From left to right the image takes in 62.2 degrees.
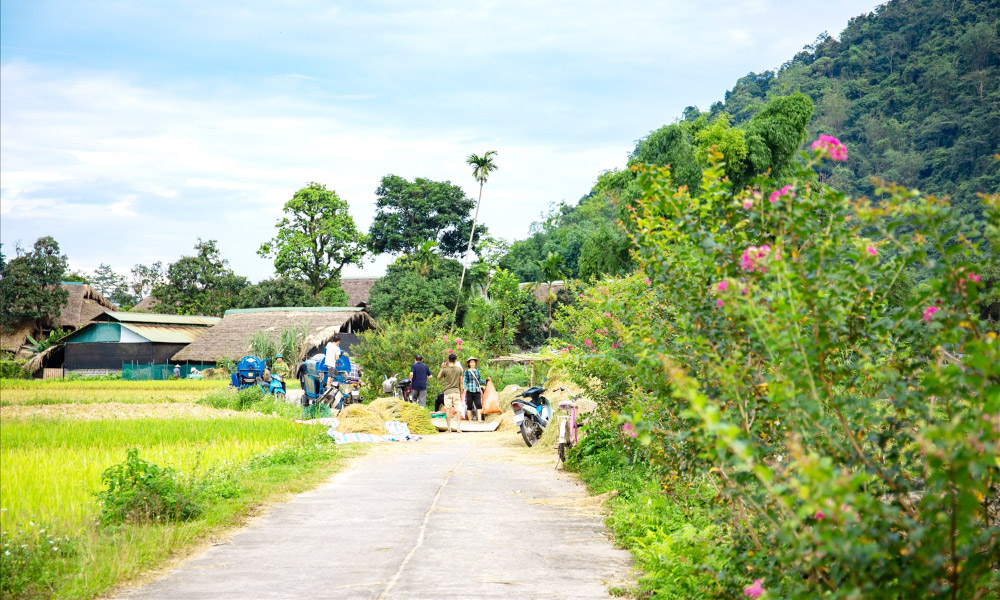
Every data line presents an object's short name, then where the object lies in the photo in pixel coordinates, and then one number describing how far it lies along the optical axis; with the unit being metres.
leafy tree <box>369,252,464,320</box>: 46.91
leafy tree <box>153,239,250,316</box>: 55.50
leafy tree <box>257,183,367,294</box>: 58.47
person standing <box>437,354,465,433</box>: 19.19
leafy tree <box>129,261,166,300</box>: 78.88
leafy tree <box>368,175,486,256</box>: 61.91
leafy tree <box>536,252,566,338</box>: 48.56
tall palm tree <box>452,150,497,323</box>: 51.09
